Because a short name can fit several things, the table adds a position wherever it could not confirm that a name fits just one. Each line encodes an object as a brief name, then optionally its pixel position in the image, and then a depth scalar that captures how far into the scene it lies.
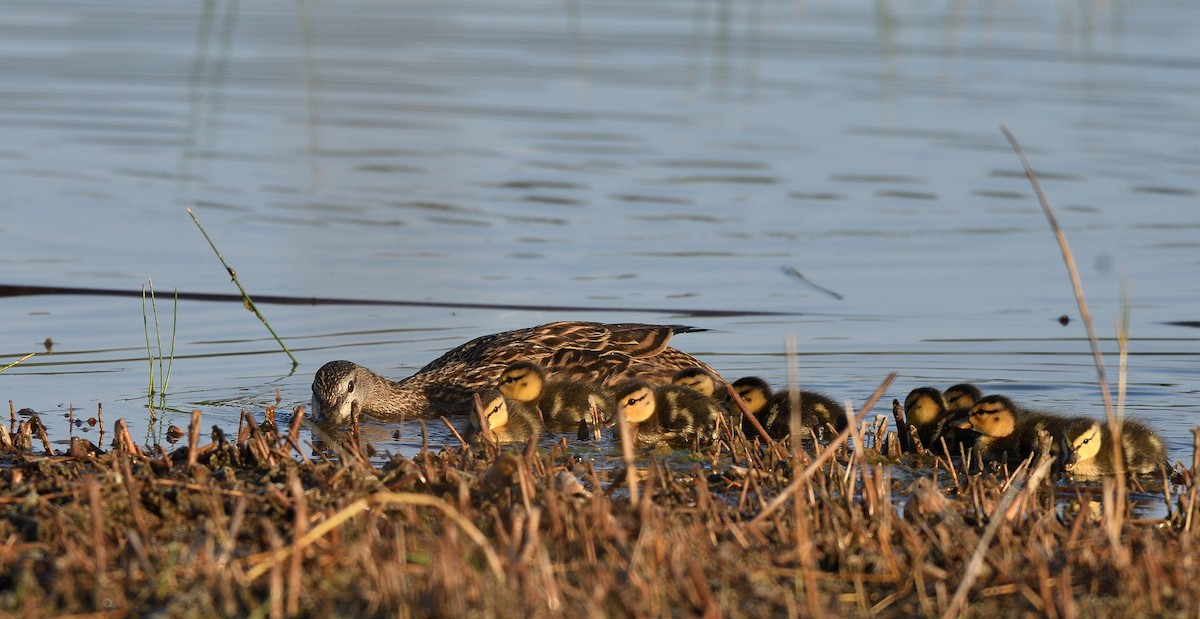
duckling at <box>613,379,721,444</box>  13.19
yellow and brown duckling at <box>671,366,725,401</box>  13.98
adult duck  14.51
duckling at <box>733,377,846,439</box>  13.12
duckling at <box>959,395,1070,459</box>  12.07
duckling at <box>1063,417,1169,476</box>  11.53
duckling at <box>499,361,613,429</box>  13.77
